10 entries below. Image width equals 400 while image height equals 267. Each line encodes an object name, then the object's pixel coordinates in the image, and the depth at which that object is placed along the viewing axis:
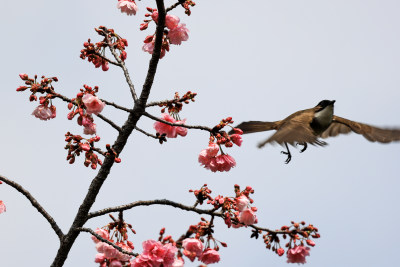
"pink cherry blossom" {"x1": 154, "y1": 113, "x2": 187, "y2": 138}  9.90
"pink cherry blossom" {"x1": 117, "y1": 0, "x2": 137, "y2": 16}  10.45
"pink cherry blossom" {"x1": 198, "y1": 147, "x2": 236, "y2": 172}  9.66
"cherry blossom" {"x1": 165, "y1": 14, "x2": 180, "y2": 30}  9.74
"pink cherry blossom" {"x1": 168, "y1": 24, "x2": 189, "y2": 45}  10.03
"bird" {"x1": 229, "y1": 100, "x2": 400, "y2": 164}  13.75
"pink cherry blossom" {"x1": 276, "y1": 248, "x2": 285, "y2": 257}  9.70
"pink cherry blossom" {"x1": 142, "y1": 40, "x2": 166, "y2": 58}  10.37
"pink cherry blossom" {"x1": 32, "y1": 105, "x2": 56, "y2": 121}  9.62
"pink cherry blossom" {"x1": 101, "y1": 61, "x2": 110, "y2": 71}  11.37
